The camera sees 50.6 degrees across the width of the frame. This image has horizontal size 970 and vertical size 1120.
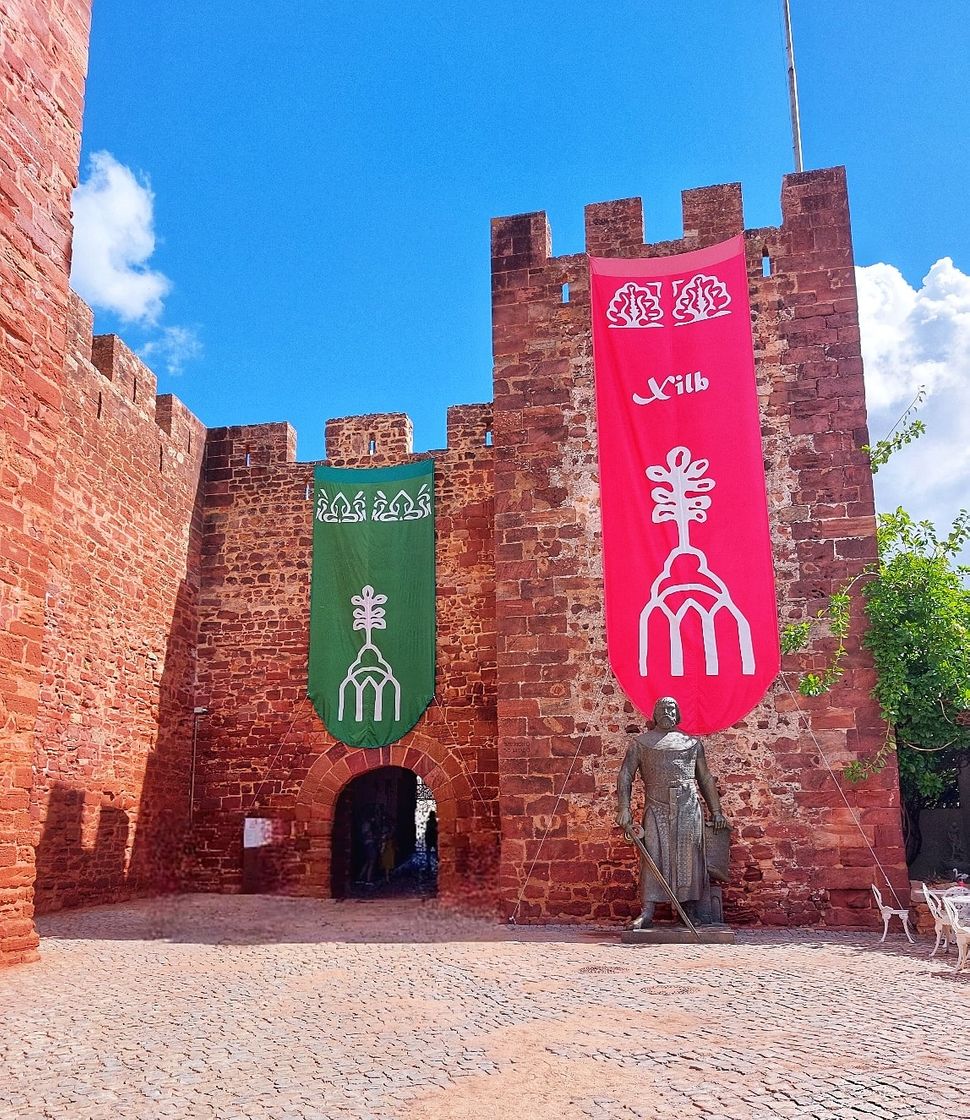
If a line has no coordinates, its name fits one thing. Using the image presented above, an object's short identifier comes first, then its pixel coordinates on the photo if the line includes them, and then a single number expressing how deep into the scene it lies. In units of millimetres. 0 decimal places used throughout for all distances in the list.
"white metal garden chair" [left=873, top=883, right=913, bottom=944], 7500
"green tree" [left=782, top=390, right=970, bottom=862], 8602
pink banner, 9016
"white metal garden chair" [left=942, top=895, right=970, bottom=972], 6008
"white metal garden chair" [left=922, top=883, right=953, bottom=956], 6738
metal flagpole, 11469
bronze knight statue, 7617
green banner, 12266
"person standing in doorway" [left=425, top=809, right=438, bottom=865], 20062
